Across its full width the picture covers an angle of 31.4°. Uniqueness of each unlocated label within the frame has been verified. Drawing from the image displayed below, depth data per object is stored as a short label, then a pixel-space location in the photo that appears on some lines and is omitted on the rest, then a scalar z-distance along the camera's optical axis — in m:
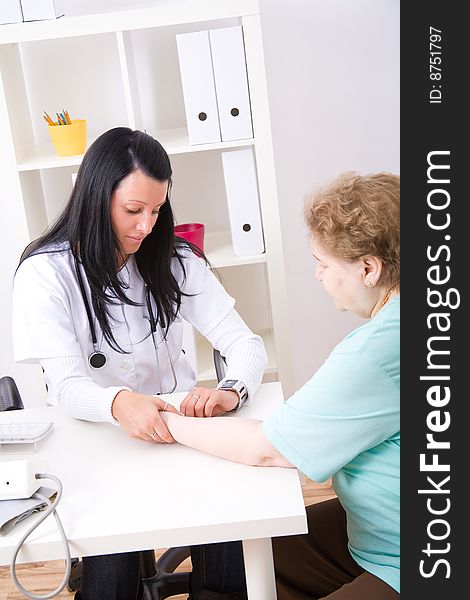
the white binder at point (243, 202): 2.37
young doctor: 1.55
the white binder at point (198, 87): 2.28
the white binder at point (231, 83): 2.28
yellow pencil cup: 2.38
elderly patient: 1.22
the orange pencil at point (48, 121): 2.39
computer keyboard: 1.47
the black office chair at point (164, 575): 1.85
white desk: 1.17
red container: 2.41
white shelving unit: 2.27
